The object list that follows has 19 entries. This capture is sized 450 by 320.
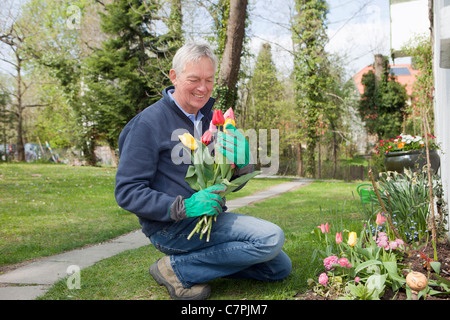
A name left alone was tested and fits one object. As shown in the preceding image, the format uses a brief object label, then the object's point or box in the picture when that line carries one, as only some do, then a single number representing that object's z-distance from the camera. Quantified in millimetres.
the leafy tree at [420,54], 10791
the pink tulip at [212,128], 2086
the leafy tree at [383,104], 17108
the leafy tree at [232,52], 8953
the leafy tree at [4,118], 19102
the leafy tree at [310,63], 15062
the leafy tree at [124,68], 14422
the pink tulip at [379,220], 2309
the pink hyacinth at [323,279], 2020
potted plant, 6129
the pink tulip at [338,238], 2125
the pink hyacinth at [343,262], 2000
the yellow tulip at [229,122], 2072
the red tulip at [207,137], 2027
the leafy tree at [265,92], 18531
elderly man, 1973
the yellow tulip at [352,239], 2061
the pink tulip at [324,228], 2325
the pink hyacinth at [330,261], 2076
